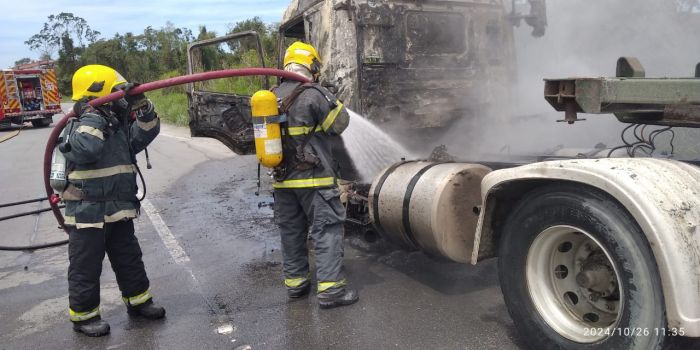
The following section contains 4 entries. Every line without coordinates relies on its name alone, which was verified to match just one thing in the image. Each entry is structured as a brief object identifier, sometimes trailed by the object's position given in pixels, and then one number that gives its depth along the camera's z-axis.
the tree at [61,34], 76.50
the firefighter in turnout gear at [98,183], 3.39
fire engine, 25.05
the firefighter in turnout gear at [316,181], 3.73
